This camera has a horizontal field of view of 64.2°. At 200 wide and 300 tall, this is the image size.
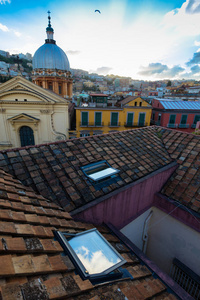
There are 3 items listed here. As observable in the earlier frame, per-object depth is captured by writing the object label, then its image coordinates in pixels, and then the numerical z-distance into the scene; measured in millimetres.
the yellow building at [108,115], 23312
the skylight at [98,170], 4857
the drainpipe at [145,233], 6552
